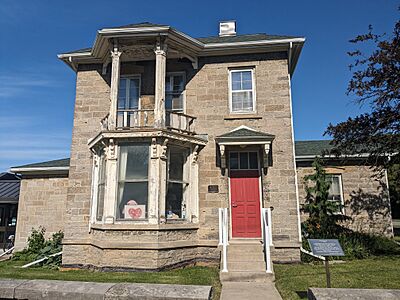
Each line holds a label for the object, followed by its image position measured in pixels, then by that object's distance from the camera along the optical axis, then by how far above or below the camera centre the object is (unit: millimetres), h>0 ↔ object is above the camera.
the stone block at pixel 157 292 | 2693 -713
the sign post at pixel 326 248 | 6207 -776
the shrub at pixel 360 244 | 11367 -1361
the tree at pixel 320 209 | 12929 -50
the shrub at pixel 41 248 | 11775 -1553
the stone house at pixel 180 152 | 9867 +1856
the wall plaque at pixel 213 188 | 10966 +673
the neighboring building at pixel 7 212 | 16125 -179
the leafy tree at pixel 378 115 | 11461 +3376
